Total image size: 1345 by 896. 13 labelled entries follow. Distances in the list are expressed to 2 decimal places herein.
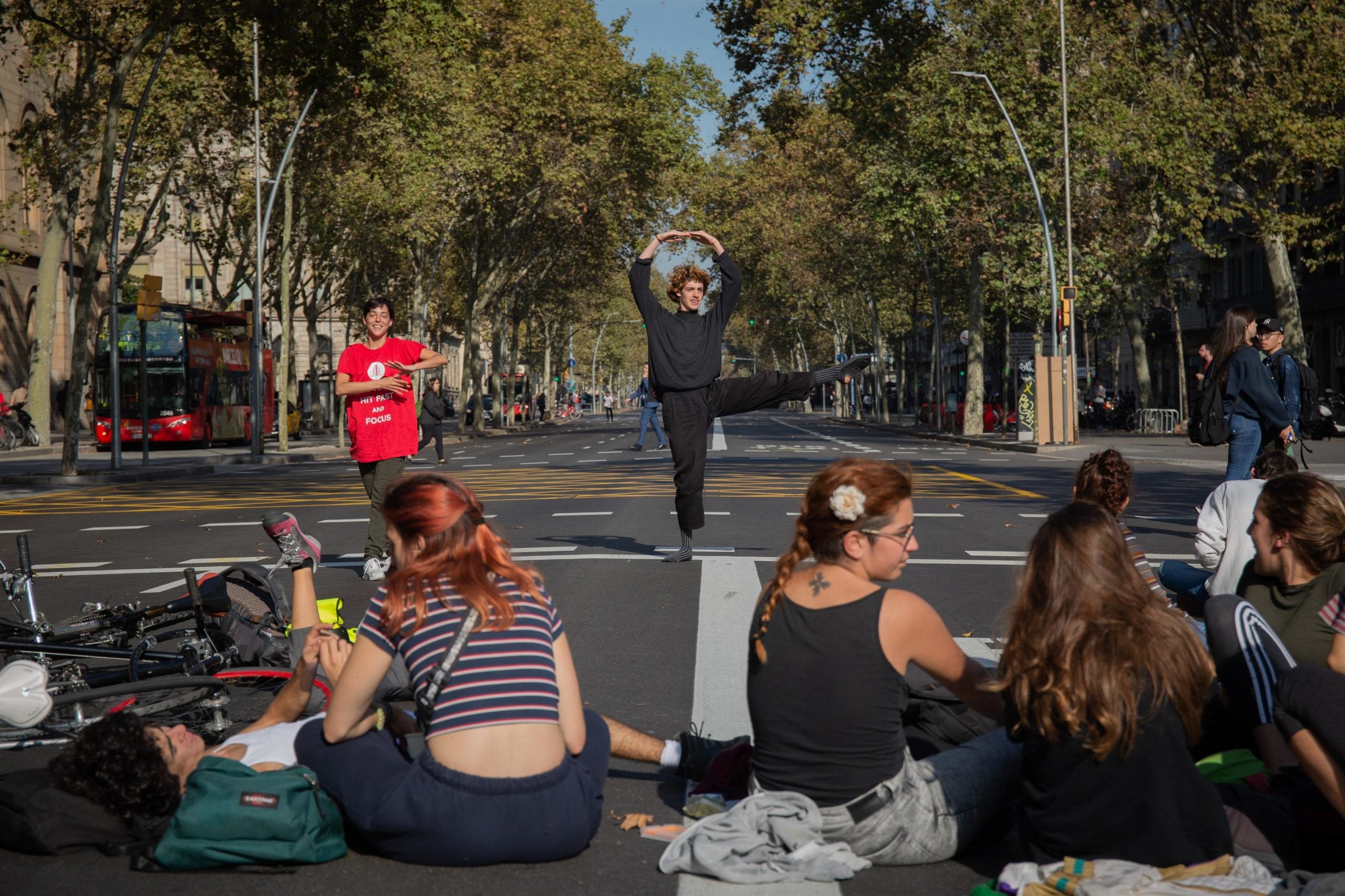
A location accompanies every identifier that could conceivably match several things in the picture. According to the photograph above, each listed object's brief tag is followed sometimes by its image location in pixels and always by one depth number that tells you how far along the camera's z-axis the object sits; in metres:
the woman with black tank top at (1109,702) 3.71
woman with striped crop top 3.98
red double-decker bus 42.81
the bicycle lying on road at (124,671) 5.30
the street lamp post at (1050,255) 34.72
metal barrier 46.19
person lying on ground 4.29
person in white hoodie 5.93
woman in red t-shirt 9.93
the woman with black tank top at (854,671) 4.03
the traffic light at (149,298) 26.91
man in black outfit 10.09
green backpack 4.18
